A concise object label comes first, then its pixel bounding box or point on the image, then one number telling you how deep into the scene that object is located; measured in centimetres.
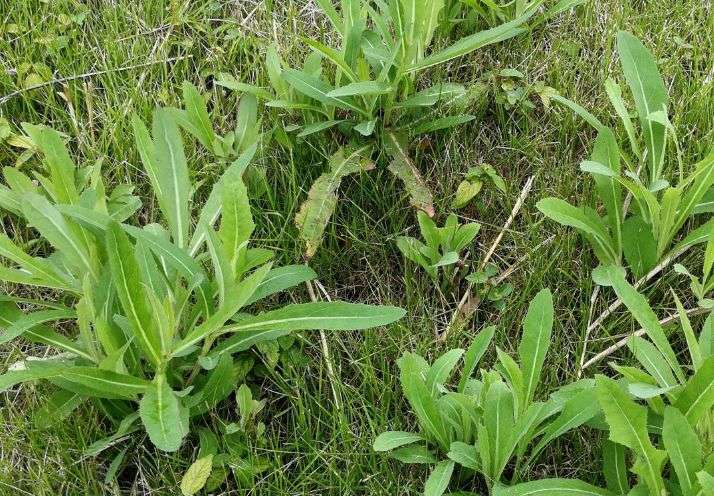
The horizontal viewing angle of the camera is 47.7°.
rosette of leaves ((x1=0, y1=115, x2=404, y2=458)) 177
